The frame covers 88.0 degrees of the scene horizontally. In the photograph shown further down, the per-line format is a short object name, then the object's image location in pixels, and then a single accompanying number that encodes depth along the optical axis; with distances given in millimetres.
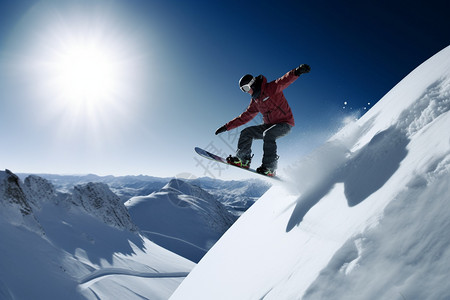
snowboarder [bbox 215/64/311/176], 5383
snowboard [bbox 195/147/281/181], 6949
